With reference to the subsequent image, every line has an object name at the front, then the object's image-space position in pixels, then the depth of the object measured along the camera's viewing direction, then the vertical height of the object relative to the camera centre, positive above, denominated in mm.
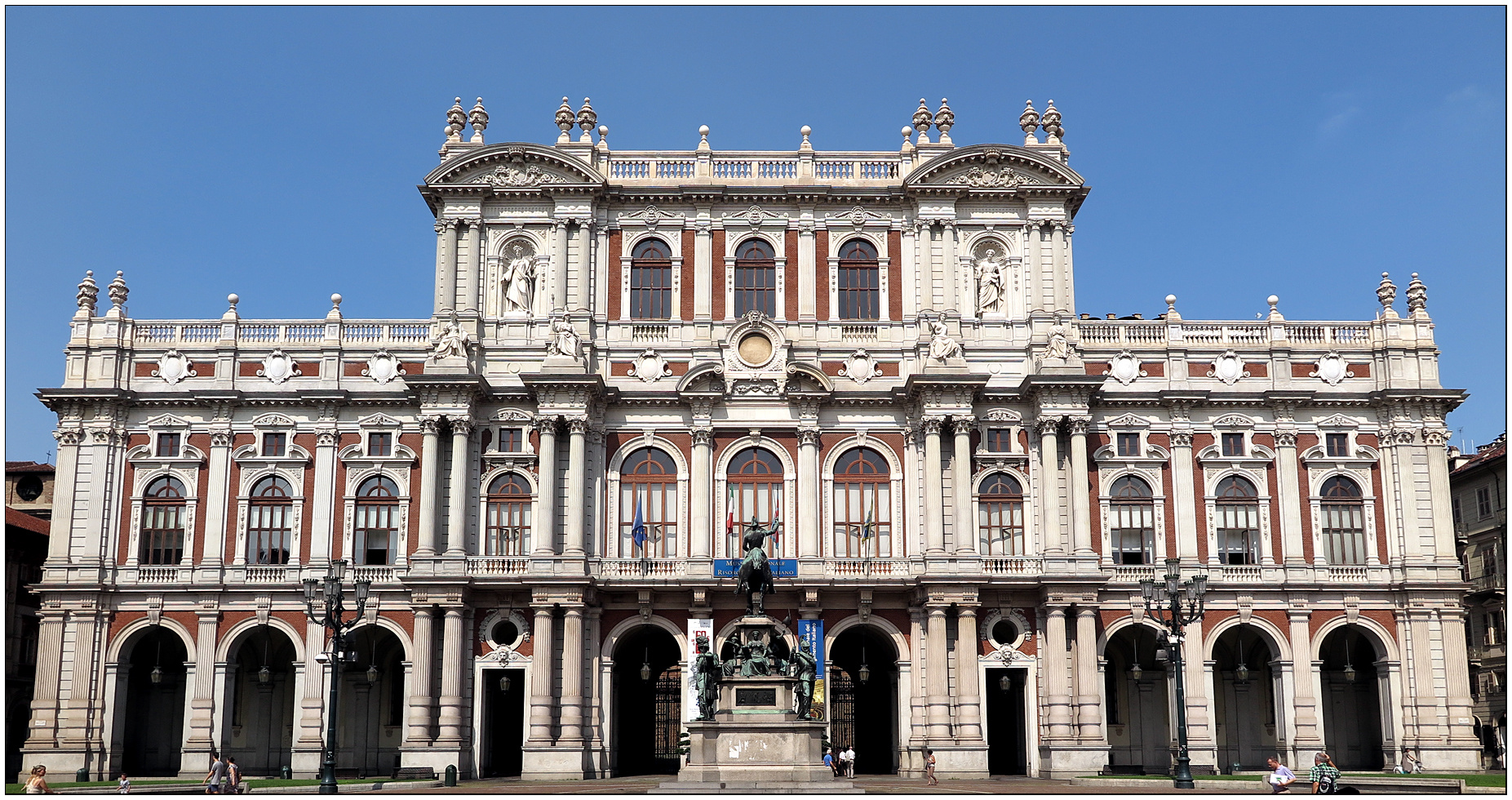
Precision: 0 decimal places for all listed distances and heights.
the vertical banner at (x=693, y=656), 48875 +520
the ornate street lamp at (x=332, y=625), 37531 +1313
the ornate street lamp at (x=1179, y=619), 38844 +1413
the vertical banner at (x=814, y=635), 50000 +1252
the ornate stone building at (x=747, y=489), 49844 +6682
